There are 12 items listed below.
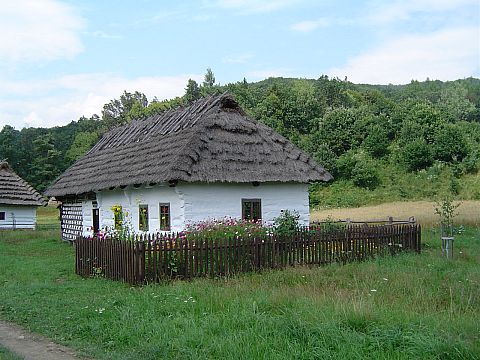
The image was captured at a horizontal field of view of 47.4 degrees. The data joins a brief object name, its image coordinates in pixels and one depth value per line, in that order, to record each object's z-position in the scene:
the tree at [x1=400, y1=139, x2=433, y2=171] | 49.06
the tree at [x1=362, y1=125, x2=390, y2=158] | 52.94
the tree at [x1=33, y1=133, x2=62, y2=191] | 63.38
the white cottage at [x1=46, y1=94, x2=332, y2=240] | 18.22
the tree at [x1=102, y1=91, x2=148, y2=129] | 85.07
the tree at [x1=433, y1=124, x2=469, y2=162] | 48.88
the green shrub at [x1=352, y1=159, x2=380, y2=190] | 48.28
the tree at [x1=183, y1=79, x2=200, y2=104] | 72.69
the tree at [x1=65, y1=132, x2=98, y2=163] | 70.56
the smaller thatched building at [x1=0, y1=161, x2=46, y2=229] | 36.19
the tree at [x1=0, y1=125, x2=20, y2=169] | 66.19
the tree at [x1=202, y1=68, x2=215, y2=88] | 77.75
